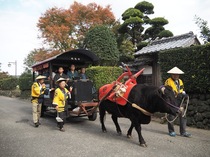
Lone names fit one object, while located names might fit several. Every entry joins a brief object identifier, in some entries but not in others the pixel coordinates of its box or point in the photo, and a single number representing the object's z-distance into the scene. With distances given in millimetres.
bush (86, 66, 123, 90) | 12875
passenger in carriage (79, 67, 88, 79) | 9485
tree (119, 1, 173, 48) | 22380
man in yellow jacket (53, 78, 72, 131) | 7465
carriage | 8484
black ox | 5434
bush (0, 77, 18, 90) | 31453
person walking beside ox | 6711
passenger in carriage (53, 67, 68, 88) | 8938
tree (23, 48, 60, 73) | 23906
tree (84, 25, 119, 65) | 18219
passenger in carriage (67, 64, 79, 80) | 9497
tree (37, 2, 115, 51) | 23336
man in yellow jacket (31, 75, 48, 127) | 8261
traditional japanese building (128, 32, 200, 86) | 13281
